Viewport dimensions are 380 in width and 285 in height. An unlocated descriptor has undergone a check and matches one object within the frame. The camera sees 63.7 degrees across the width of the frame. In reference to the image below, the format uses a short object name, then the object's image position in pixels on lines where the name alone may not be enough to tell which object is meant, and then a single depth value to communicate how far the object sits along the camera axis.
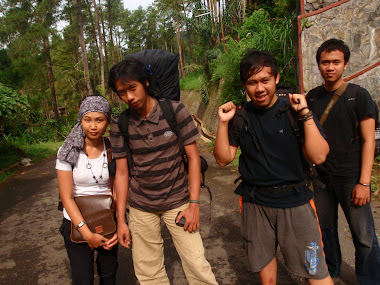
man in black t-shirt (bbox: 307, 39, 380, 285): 2.06
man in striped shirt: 1.90
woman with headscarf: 1.94
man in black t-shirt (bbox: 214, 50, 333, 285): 1.71
